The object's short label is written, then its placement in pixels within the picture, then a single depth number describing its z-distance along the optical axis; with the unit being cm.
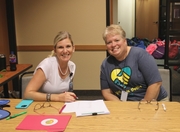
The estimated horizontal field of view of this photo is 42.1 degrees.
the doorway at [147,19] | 832
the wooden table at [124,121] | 131
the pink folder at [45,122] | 133
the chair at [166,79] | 222
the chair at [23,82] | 215
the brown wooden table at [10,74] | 247
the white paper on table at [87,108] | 152
